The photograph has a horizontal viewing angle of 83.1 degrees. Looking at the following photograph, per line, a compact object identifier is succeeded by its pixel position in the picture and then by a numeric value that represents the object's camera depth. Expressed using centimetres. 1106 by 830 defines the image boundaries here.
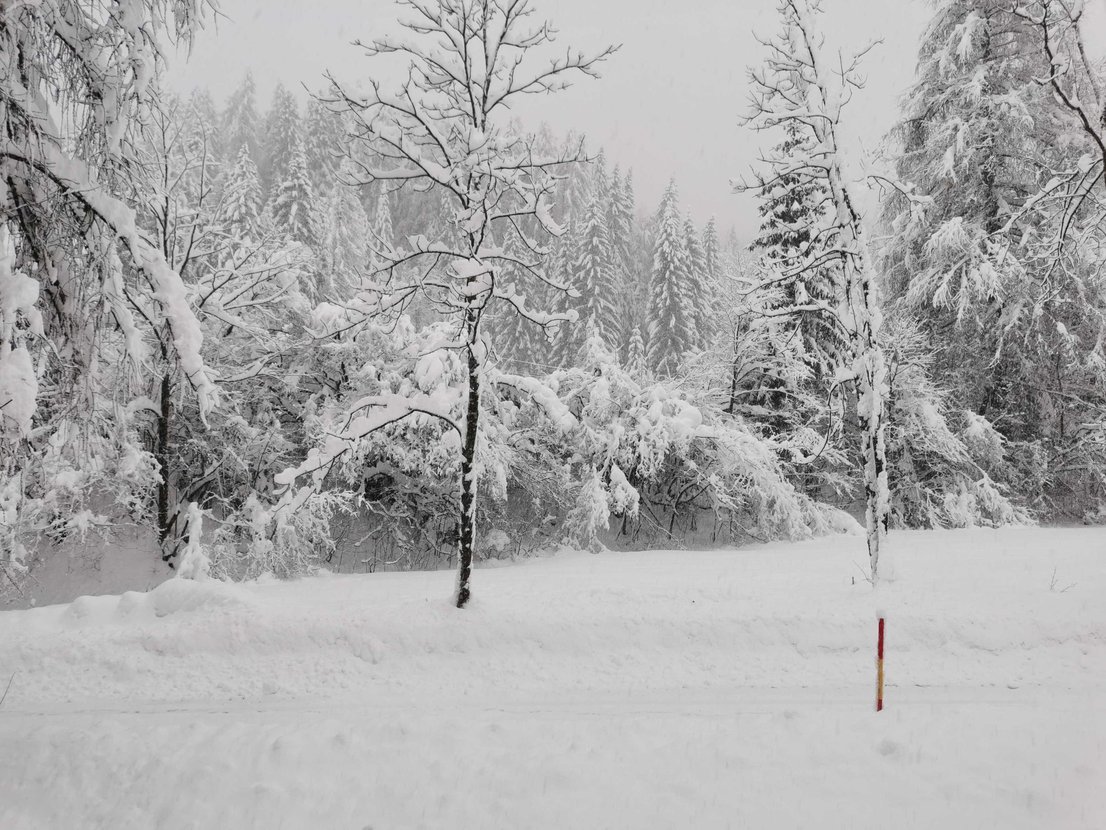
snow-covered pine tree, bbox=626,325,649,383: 2949
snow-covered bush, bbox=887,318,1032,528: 1588
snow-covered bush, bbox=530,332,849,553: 1566
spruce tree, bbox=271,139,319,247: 2716
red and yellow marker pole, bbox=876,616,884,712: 567
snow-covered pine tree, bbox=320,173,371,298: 3228
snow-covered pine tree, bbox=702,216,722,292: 4094
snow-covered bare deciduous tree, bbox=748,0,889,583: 859
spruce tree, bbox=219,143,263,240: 2397
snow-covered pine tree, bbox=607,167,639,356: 3478
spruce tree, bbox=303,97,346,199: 3594
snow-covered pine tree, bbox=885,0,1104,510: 1496
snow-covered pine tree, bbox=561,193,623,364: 2978
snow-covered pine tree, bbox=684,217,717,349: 3388
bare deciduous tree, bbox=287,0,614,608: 726
